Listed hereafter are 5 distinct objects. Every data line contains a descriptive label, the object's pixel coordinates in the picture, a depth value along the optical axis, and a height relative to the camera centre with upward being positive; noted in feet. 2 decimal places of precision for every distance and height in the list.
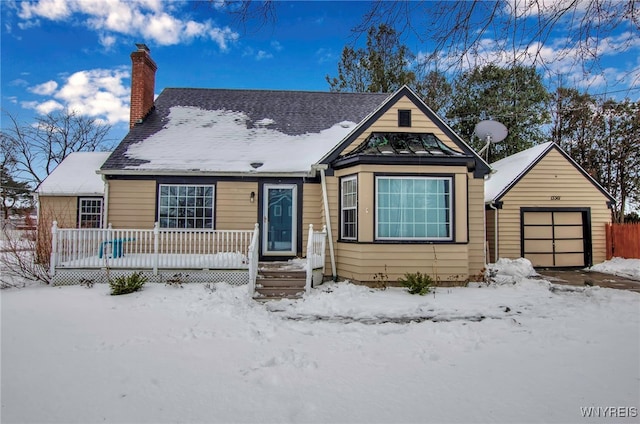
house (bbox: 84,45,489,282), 29.89 +3.82
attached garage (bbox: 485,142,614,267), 44.80 +1.24
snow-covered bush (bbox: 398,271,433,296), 27.40 -4.52
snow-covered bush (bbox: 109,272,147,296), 25.96 -4.37
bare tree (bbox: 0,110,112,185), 84.43 +21.69
